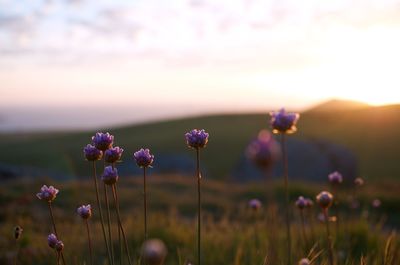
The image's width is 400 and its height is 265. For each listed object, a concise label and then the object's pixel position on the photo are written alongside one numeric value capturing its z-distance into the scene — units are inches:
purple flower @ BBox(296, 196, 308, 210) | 159.0
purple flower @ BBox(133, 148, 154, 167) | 122.3
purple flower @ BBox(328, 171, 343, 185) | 179.0
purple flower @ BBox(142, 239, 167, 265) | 73.1
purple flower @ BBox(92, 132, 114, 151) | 119.7
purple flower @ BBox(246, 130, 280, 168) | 79.4
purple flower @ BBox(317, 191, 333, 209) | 124.8
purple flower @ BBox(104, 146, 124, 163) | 121.2
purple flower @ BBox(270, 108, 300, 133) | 99.0
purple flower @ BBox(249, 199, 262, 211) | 192.4
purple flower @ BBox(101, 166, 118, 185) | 114.6
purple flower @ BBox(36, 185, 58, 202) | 125.5
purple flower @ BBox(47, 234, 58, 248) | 128.4
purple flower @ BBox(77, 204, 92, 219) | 123.6
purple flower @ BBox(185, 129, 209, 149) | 114.2
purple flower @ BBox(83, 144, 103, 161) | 121.0
